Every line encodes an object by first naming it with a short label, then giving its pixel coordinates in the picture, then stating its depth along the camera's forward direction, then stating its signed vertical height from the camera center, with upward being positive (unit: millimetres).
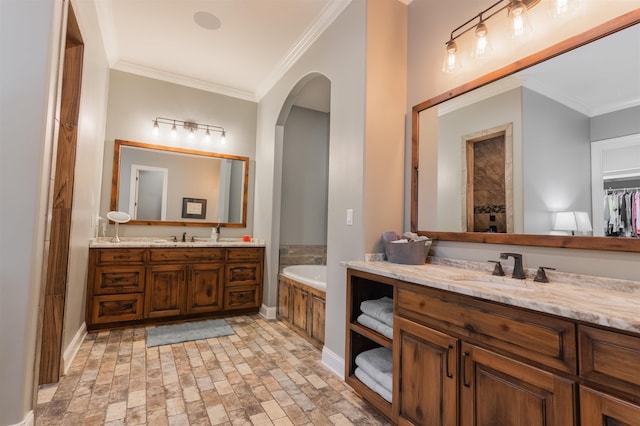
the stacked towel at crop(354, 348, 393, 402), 1751 -840
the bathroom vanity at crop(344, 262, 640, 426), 895 -419
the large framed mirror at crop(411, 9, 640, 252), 1352 +465
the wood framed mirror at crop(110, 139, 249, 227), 3617 +469
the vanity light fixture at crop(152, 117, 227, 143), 3795 +1233
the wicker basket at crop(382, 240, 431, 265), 1993 -144
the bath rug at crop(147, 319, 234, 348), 2869 -1073
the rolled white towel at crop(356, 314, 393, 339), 1777 -581
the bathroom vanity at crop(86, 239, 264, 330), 3033 -619
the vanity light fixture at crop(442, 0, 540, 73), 1628 +1156
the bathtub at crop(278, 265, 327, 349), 2733 -741
